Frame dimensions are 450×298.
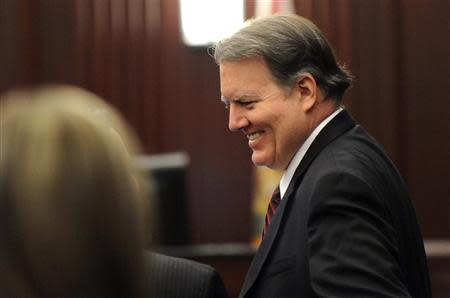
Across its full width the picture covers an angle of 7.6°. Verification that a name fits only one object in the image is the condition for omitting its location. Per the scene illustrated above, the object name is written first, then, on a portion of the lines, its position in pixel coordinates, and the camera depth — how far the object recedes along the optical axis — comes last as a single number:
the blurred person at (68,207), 4.00
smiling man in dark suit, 5.13
